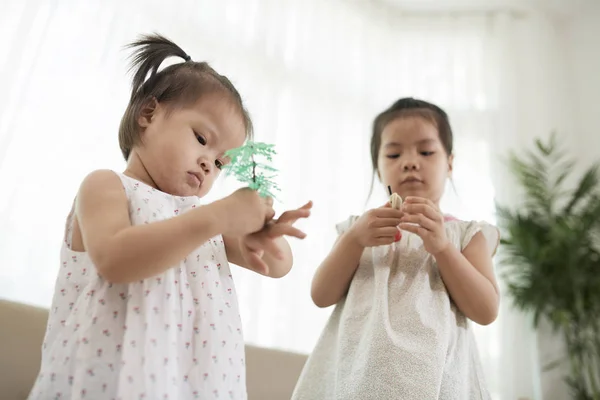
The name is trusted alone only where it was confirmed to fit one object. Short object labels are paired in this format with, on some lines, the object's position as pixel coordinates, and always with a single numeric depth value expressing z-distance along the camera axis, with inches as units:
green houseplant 108.0
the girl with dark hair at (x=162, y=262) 29.5
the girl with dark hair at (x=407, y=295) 41.0
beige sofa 47.4
